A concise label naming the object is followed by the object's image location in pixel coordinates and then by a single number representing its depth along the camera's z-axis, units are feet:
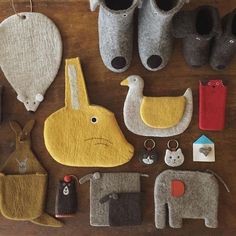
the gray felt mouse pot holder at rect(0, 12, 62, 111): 2.78
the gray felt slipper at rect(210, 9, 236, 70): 2.48
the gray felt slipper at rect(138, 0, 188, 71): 2.39
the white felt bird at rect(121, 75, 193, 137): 2.70
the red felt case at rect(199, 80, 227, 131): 2.71
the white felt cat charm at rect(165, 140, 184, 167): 2.70
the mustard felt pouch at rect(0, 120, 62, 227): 2.70
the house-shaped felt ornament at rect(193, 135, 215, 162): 2.72
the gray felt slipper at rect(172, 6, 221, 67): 2.47
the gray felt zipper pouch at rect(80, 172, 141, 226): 2.71
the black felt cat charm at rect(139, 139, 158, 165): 2.69
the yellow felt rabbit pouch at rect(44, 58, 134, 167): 2.72
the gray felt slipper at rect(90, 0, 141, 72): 2.40
